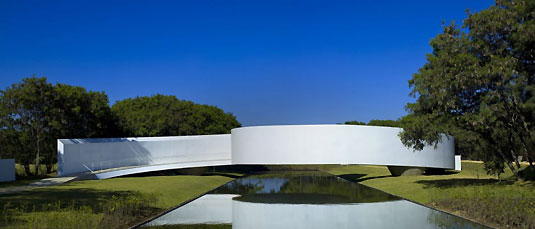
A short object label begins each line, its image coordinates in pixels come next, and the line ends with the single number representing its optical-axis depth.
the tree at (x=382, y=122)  79.26
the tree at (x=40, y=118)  31.98
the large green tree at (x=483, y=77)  17.80
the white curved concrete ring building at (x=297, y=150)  31.16
